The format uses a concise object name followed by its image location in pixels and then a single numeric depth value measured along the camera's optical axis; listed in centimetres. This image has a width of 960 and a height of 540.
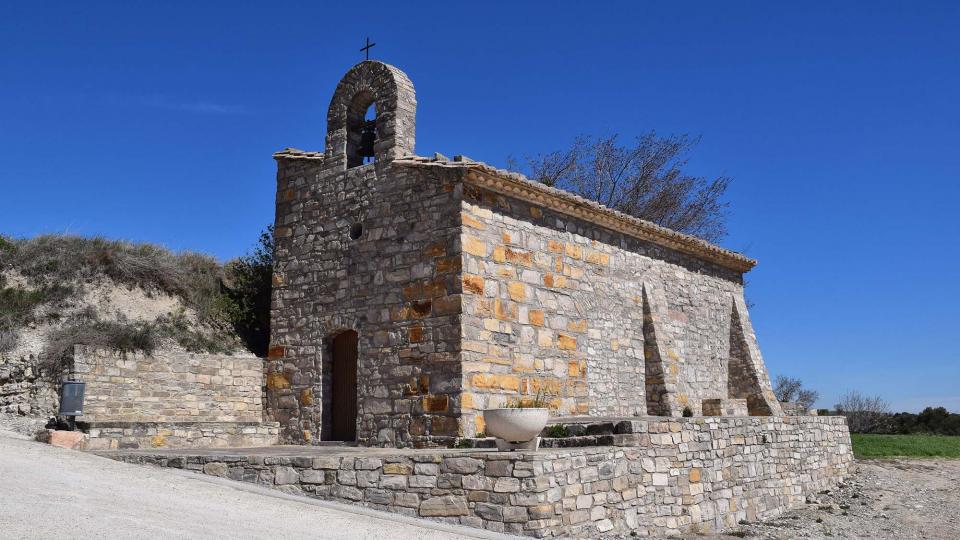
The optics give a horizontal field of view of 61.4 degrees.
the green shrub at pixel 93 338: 1258
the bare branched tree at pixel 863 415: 3203
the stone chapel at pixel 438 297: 1230
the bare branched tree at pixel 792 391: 3291
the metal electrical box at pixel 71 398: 1165
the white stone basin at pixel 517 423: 909
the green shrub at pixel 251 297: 1586
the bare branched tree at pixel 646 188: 2739
